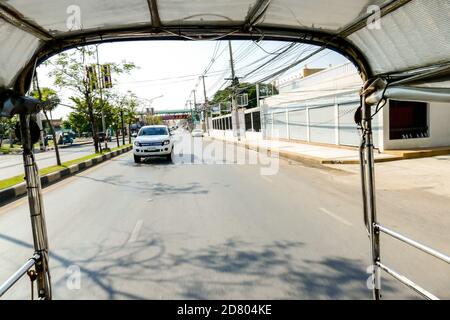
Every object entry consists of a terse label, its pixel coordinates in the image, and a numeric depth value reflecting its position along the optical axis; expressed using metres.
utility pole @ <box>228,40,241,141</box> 29.11
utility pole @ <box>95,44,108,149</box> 21.50
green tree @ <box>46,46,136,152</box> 19.32
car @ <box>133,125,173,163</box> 16.17
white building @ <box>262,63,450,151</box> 14.72
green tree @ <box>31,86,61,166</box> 15.44
